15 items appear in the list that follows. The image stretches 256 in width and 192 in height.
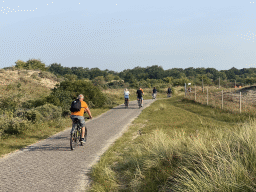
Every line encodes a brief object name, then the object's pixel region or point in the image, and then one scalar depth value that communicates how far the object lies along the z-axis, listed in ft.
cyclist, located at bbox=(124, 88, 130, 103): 67.10
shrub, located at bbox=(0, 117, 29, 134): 34.04
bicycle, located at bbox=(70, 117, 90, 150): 25.05
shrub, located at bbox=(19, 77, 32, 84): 107.65
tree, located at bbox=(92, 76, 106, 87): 250.25
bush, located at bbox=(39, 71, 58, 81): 130.03
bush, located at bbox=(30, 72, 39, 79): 120.57
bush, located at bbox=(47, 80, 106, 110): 56.83
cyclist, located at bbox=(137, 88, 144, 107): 66.59
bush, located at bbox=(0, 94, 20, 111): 61.41
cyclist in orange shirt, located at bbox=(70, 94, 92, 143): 25.79
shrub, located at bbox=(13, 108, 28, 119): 40.75
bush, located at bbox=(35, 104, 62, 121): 43.15
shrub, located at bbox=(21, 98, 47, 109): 56.22
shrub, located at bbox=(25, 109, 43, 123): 40.01
